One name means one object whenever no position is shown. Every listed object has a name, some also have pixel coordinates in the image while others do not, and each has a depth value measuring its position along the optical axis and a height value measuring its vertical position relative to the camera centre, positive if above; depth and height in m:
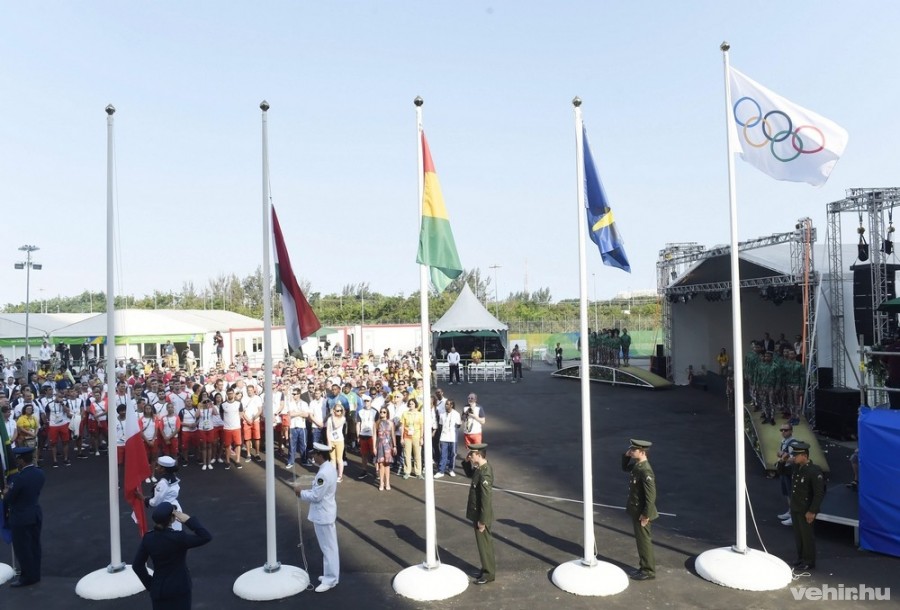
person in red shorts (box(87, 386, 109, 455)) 14.71 -2.13
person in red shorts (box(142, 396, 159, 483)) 12.10 -1.93
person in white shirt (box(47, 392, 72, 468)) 14.09 -2.16
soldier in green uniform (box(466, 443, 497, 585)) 7.30 -2.23
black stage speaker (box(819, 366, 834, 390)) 16.53 -1.50
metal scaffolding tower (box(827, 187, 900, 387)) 15.08 +2.36
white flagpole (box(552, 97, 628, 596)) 7.08 -2.59
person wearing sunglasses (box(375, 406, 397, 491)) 11.41 -2.25
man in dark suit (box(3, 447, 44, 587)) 7.33 -2.17
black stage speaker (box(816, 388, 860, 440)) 15.12 -2.26
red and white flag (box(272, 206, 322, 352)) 7.61 +0.32
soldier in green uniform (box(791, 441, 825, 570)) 7.54 -2.24
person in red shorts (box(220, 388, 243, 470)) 13.01 -2.11
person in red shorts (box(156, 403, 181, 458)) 13.04 -2.17
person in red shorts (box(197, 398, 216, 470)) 13.11 -2.16
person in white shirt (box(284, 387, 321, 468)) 12.98 -1.98
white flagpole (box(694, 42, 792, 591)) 7.13 -2.80
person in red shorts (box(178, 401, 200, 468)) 13.31 -2.08
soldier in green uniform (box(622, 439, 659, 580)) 7.30 -2.20
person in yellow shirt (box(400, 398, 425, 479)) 12.05 -2.07
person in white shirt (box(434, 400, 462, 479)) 12.21 -2.14
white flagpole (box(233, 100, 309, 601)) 7.08 -2.60
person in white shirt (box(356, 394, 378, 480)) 12.33 -2.12
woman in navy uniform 5.21 -1.95
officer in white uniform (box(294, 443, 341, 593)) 7.24 -2.22
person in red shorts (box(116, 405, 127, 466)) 12.33 -2.06
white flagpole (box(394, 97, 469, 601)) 7.02 -2.85
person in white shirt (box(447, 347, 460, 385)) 27.73 -1.65
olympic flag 7.05 +2.14
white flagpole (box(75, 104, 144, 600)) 7.19 -1.92
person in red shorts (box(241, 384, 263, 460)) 13.49 -1.98
